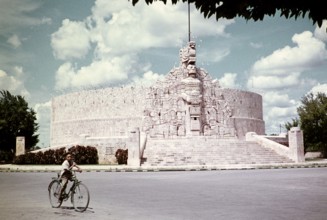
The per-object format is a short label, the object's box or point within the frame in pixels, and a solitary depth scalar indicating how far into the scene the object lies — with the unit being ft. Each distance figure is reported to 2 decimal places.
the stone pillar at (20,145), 139.53
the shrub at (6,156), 143.33
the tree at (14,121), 156.76
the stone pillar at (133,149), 97.40
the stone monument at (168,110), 133.80
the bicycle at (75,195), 31.01
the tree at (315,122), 145.28
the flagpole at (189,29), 159.45
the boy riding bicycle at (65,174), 32.83
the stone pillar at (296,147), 105.60
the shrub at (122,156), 104.99
